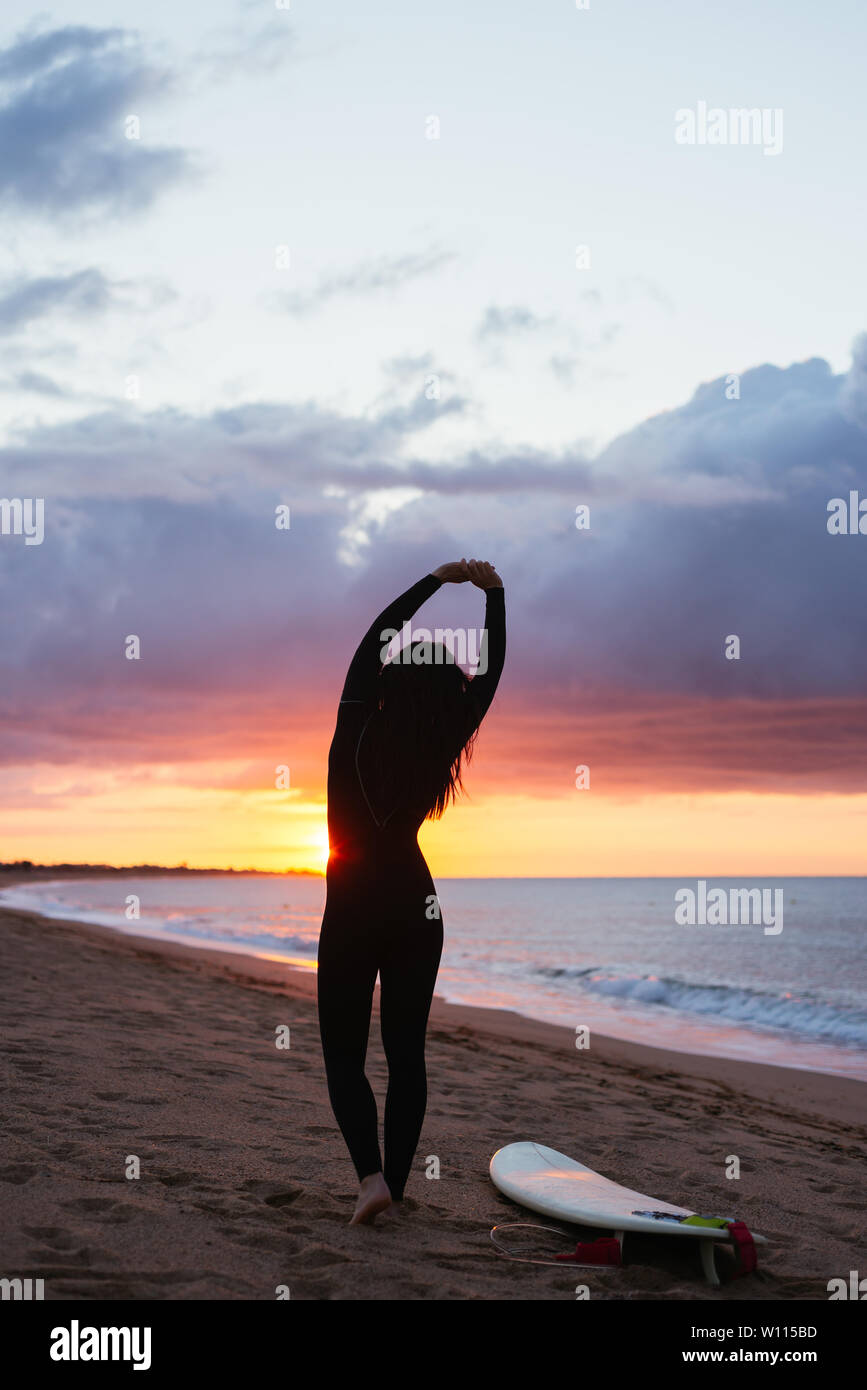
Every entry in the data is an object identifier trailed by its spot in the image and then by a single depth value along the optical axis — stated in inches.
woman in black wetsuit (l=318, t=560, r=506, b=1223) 142.2
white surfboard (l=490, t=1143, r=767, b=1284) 144.7
